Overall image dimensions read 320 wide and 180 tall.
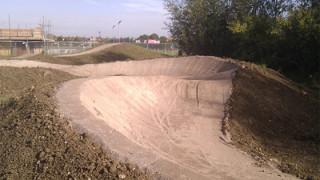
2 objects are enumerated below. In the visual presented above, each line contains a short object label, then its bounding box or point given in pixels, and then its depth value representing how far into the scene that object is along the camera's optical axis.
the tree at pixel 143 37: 93.48
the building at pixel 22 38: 34.19
